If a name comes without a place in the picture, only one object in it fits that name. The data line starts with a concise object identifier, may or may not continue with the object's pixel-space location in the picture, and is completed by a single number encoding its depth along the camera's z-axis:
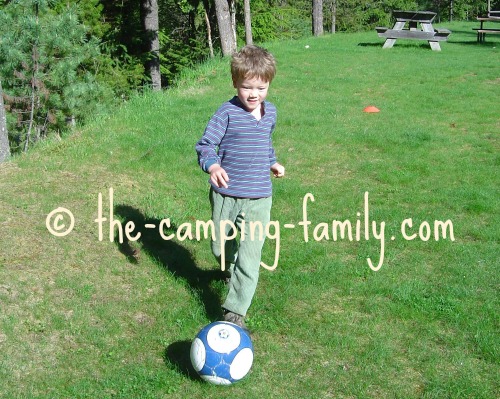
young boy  3.99
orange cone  10.82
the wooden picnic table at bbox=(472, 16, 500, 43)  20.67
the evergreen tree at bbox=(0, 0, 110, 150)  12.16
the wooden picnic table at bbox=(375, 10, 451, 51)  19.31
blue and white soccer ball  3.60
